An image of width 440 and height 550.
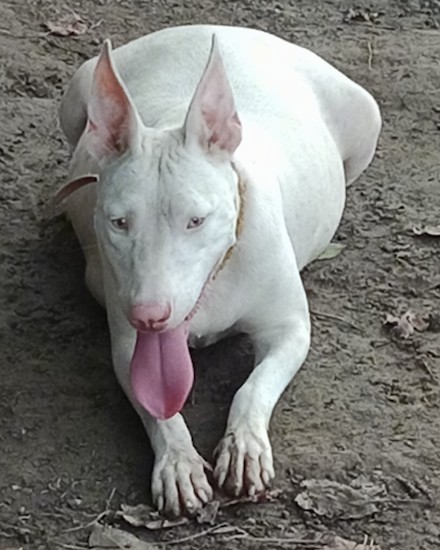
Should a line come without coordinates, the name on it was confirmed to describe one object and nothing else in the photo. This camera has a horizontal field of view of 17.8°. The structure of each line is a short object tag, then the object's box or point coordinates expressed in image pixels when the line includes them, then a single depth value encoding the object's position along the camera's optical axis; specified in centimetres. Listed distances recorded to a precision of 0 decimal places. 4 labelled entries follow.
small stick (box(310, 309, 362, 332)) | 437
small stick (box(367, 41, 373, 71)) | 597
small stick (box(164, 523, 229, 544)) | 354
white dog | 345
